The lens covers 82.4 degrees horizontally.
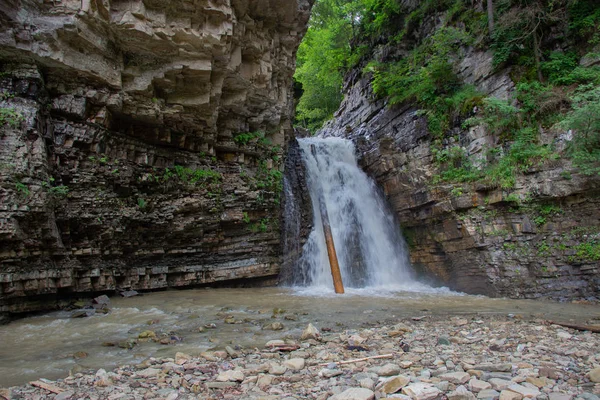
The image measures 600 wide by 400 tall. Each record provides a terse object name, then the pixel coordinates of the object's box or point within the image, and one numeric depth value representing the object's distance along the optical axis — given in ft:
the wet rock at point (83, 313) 24.41
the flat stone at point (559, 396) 9.11
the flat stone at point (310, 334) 16.70
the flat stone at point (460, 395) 9.23
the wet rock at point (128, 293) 31.17
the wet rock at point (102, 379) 11.55
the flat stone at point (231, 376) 11.44
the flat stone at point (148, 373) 12.18
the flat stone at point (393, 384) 9.86
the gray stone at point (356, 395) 9.46
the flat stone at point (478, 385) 9.81
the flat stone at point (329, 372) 11.53
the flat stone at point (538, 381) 10.07
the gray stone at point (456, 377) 10.45
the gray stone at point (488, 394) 9.31
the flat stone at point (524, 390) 9.29
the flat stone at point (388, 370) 11.32
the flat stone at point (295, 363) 12.40
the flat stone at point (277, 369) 11.85
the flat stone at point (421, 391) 9.31
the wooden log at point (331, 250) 37.01
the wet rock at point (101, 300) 27.96
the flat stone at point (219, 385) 10.98
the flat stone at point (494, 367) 11.33
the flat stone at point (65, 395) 10.56
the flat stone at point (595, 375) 10.24
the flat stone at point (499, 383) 9.91
